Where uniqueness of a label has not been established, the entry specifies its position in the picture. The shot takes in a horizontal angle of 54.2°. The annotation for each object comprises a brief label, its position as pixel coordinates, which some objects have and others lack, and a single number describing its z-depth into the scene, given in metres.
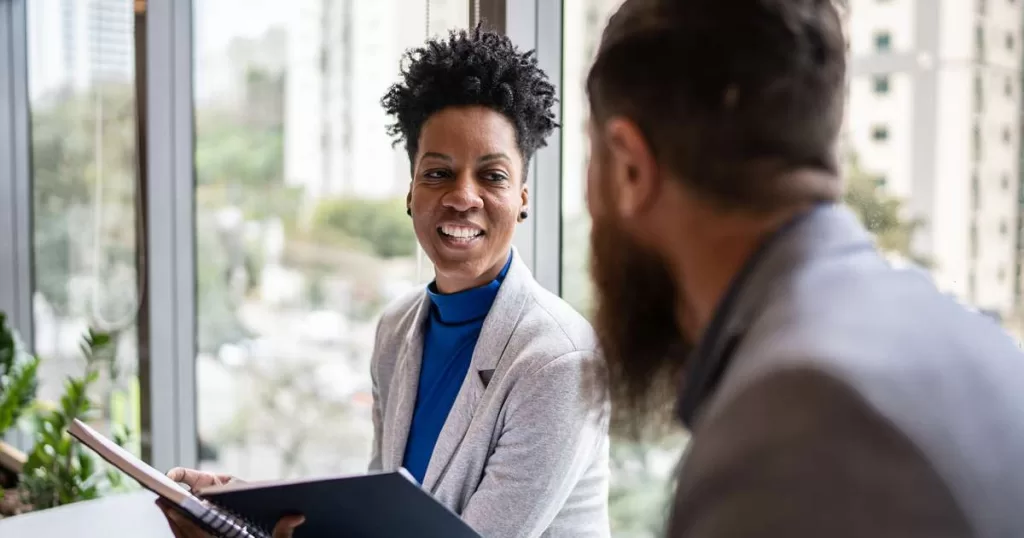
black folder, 1.17
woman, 1.51
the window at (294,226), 2.76
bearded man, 0.62
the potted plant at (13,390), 3.20
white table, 1.74
